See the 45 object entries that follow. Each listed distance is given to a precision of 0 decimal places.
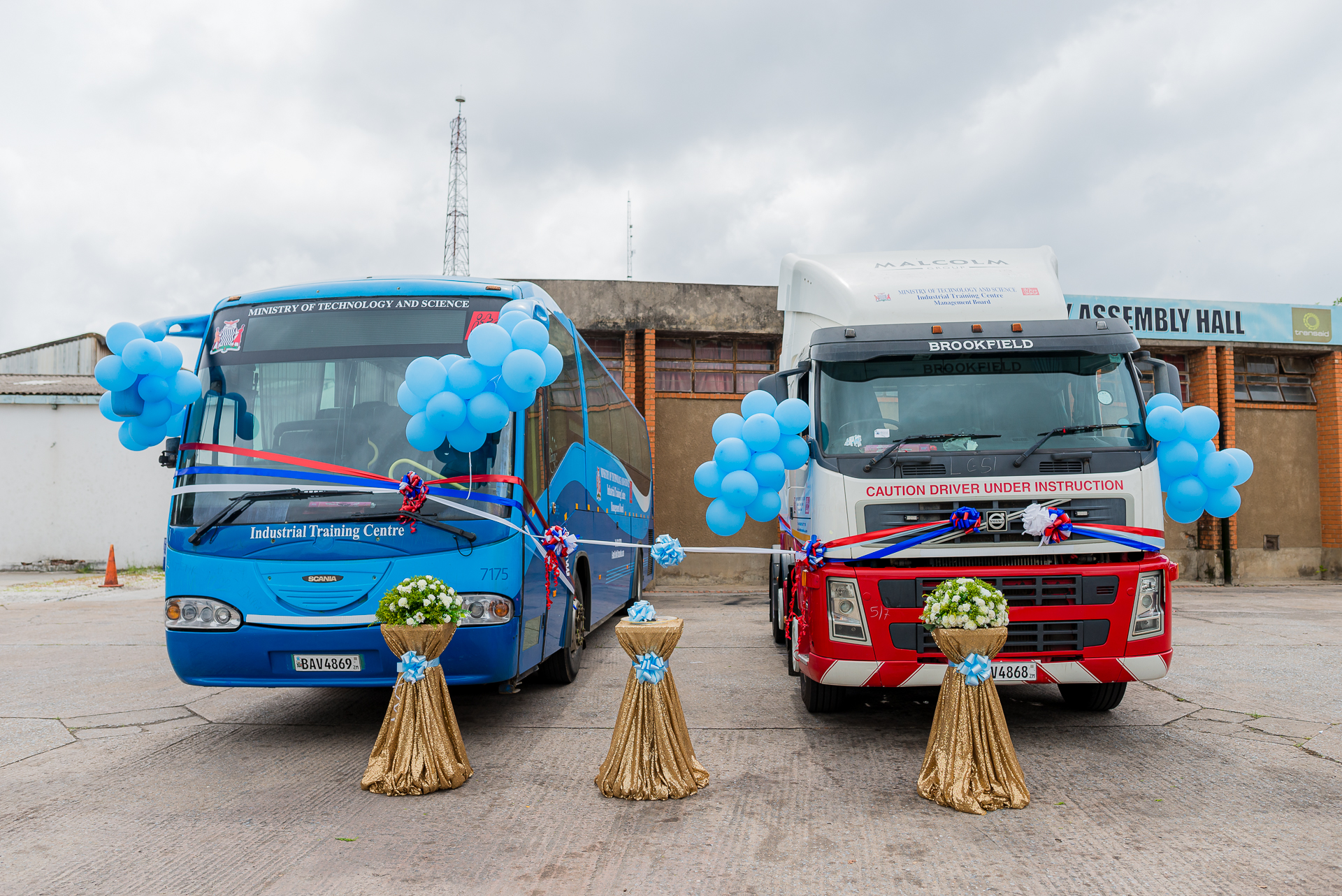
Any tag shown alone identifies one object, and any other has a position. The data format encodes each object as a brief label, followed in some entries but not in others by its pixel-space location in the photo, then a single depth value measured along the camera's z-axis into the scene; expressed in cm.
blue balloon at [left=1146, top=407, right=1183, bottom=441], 526
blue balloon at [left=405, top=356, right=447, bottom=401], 467
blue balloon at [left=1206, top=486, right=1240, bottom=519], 548
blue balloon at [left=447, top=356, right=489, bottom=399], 474
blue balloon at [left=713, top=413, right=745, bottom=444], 557
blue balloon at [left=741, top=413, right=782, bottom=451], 535
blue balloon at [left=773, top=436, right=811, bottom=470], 550
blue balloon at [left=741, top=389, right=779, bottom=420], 551
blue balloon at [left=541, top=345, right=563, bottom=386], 514
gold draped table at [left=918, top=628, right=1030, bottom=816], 428
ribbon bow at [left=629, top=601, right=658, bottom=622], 466
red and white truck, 512
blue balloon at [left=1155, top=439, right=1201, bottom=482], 534
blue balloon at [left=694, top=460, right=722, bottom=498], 555
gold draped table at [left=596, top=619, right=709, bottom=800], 447
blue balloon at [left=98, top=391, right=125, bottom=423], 559
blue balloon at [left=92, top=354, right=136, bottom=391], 536
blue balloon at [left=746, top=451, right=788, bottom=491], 543
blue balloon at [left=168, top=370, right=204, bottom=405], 546
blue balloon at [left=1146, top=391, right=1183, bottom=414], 541
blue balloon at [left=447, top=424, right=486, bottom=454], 492
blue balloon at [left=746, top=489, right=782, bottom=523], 559
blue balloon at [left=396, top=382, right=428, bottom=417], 480
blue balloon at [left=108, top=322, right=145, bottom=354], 548
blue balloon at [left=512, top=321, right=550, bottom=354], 486
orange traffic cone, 1555
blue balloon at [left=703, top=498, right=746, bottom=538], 557
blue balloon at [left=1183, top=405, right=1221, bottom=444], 525
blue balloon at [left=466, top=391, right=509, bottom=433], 479
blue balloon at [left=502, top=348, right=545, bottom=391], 471
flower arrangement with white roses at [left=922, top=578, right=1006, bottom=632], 442
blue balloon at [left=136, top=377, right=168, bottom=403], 539
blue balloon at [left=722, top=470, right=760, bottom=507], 541
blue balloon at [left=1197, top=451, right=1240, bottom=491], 541
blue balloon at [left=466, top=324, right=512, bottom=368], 475
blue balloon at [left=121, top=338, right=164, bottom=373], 530
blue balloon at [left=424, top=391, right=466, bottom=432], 469
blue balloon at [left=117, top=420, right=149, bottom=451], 574
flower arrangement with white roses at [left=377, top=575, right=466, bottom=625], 468
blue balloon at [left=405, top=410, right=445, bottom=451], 479
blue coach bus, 514
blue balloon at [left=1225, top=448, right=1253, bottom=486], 552
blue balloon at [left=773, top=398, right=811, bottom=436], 539
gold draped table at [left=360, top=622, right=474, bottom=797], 456
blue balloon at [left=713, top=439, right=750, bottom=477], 540
